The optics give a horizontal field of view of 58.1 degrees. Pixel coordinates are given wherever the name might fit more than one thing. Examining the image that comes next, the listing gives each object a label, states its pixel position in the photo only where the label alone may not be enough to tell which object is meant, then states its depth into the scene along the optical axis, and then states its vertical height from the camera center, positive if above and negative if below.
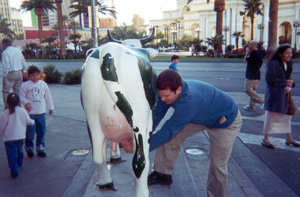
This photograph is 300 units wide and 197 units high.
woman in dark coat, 4.14 -0.67
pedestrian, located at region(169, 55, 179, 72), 7.40 -0.25
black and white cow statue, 2.05 -0.35
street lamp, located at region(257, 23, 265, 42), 43.76 +2.36
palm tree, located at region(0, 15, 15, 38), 50.28 +5.32
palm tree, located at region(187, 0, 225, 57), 23.72 +3.43
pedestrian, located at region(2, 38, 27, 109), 6.07 -0.25
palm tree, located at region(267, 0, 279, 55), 19.08 +1.71
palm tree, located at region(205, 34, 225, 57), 25.61 +0.96
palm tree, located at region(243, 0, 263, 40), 34.06 +5.52
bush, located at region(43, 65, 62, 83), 11.88 -0.90
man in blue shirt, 2.34 -0.62
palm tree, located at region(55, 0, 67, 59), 26.97 +2.73
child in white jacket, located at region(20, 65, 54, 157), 3.89 -0.72
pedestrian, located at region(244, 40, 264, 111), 6.39 -0.53
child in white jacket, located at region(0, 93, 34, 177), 3.32 -0.88
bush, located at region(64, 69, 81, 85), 11.34 -0.95
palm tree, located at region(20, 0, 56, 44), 37.10 +6.88
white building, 45.44 +5.98
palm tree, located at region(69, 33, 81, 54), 37.12 +2.51
